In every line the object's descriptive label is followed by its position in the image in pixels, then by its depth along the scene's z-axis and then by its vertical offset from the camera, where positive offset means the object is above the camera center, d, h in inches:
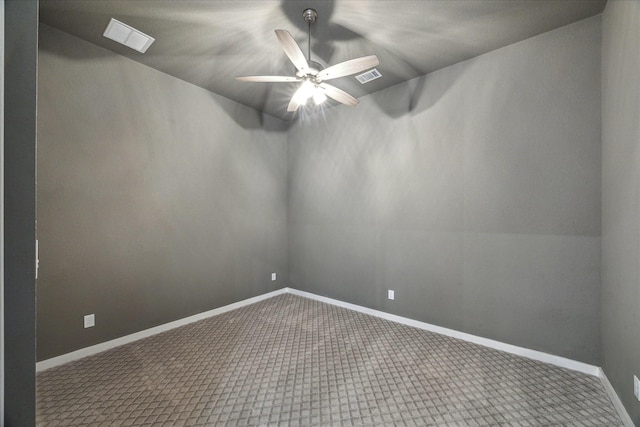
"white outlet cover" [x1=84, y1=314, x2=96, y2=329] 102.1 -39.5
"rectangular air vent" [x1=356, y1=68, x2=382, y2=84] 125.4 +65.3
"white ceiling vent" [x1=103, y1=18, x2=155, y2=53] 93.9 +65.2
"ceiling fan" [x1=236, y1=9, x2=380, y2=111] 80.9 +46.7
